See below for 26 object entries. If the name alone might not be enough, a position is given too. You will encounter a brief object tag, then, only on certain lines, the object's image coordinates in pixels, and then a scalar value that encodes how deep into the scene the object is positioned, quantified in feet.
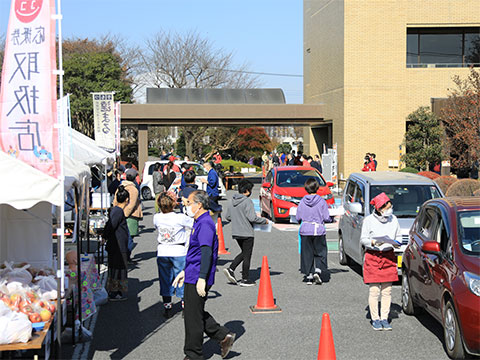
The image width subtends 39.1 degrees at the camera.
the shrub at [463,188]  63.36
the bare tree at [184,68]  207.41
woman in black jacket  34.14
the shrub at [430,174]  80.30
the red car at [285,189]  68.28
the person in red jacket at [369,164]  85.25
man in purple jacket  23.11
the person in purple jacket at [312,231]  37.76
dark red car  22.74
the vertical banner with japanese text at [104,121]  73.15
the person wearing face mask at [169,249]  31.01
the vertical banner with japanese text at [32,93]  21.80
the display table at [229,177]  118.93
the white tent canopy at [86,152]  48.19
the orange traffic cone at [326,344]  21.19
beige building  114.01
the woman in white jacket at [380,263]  28.04
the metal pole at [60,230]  21.13
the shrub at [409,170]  98.78
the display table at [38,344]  20.02
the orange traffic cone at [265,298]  32.04
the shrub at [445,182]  71.20
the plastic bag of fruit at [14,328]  20.11
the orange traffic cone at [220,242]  50.19
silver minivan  40.42
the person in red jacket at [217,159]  124.36
